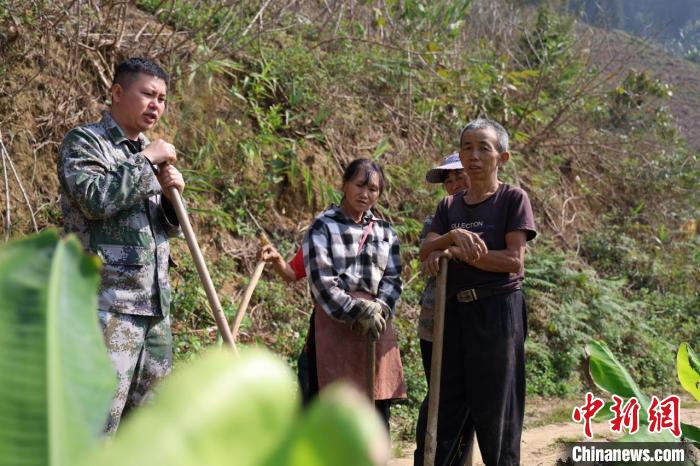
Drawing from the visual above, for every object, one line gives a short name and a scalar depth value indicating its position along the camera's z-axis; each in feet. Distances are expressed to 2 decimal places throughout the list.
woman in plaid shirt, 9.97
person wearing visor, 10.27
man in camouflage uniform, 7.71
